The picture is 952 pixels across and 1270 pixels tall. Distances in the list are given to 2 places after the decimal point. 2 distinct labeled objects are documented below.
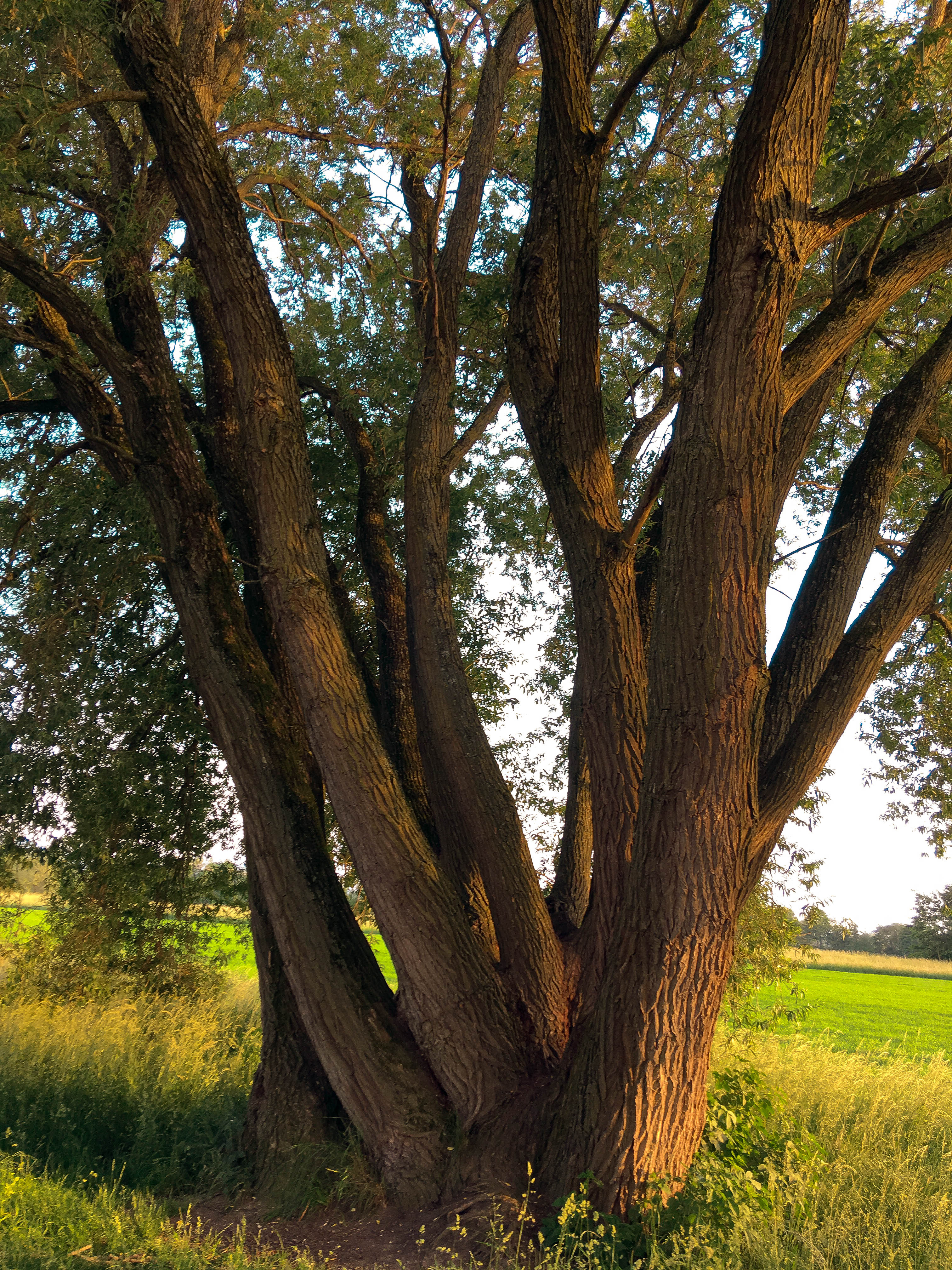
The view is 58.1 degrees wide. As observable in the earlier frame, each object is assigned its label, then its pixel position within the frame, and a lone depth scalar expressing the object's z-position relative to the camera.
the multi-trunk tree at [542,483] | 4.21
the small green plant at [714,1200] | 3.92
